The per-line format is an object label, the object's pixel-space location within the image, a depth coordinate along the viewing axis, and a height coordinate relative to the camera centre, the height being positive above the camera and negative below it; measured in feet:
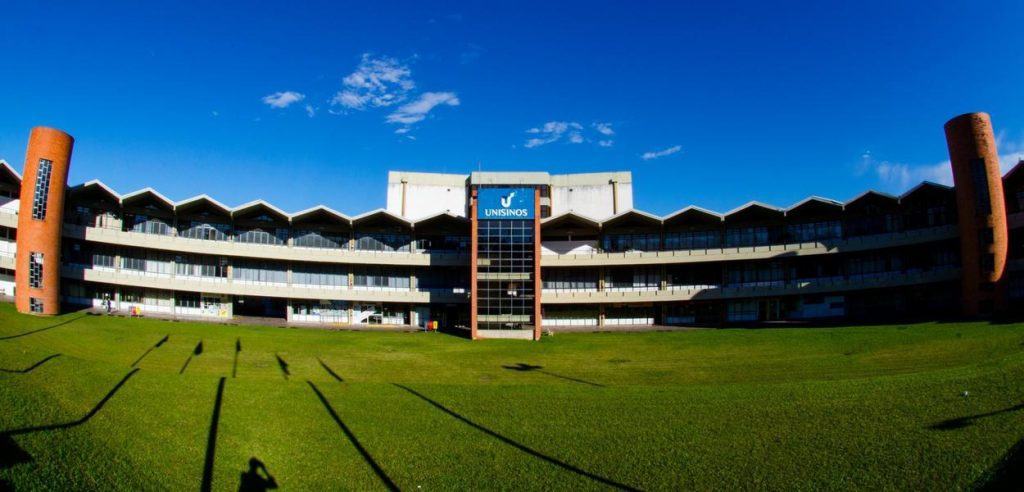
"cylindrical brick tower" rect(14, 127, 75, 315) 126.11 +18.82
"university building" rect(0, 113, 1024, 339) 128.67 +12.83
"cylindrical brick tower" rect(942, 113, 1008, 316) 125.39 +20.19
